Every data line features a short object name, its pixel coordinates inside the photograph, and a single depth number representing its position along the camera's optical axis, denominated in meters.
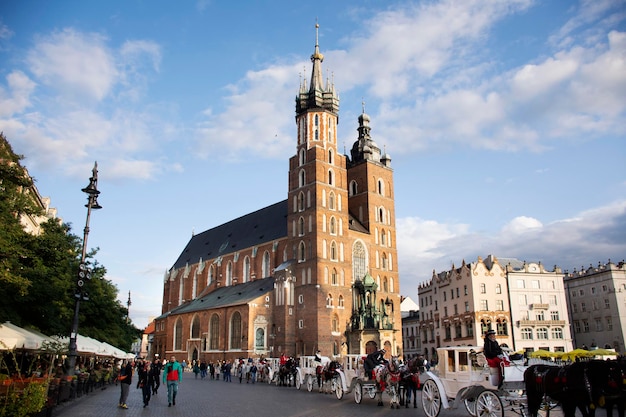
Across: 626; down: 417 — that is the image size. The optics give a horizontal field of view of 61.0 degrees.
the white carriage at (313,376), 20.78
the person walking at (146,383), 18.06
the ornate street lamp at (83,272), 18.30
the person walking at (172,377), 17.59
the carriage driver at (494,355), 11.78
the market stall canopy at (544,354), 35.66
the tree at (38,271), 17.02
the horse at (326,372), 21.99
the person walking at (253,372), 35.94
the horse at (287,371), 29.15
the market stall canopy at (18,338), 15.95
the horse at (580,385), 9.80
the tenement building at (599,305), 56.09
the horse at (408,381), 17.19
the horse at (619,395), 9.73
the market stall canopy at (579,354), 31.58
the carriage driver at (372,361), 18.14
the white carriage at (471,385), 11.74
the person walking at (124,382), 17.81
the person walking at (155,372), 20.08
